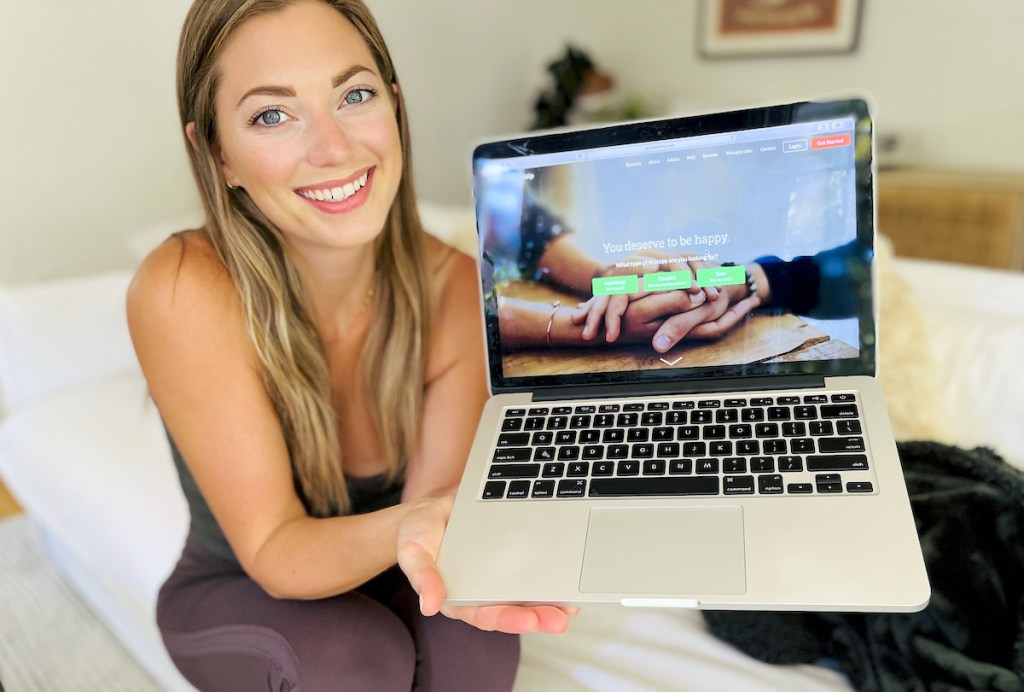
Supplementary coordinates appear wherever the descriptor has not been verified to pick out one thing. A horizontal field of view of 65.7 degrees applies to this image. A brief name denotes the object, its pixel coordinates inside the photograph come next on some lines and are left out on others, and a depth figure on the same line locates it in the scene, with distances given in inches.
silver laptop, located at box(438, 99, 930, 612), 25.5
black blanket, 32.2
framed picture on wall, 106.1
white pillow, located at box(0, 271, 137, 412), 58.8
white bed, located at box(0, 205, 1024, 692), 36.5
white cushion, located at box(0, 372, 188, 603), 49.4
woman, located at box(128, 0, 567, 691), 29.1
